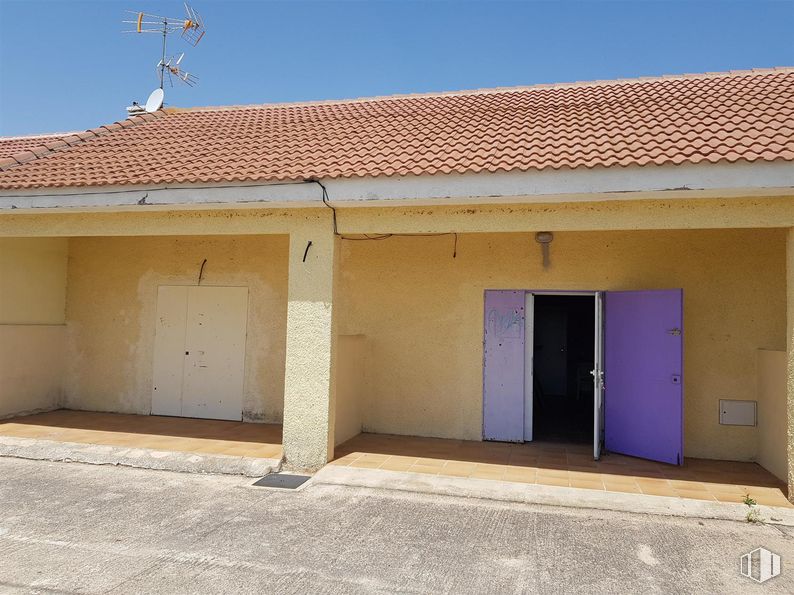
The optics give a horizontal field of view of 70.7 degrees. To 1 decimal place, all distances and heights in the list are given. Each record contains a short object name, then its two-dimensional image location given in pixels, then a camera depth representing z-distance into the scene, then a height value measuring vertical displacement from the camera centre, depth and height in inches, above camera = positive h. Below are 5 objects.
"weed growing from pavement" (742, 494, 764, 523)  219.9 -72.9
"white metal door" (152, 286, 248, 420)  394.3 -24.5
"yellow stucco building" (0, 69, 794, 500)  257.8 +37.9
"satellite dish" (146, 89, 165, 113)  472.1 +182.7
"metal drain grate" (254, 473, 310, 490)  258.1 -76.3
